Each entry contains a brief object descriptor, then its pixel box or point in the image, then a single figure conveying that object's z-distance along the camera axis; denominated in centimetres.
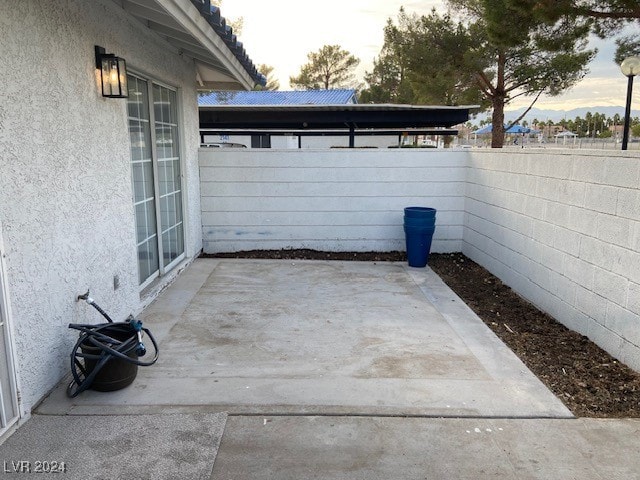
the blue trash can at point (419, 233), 707
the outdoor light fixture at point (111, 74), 396
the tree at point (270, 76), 4094
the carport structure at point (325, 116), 1029
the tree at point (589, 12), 802
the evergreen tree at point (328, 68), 3859
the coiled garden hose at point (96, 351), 319
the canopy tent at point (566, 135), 5306
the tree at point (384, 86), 3070
